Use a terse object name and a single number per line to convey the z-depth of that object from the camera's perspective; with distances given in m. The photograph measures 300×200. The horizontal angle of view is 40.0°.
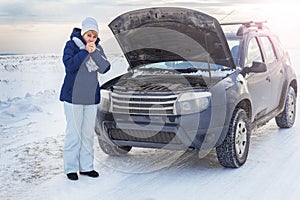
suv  4.67
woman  4.49
